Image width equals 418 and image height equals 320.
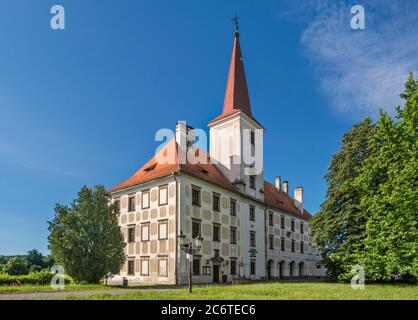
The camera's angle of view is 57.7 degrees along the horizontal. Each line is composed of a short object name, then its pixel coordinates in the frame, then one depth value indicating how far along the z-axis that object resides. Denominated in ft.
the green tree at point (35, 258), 194.10
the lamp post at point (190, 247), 58.80
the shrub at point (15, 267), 146.97
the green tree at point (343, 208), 88.99
